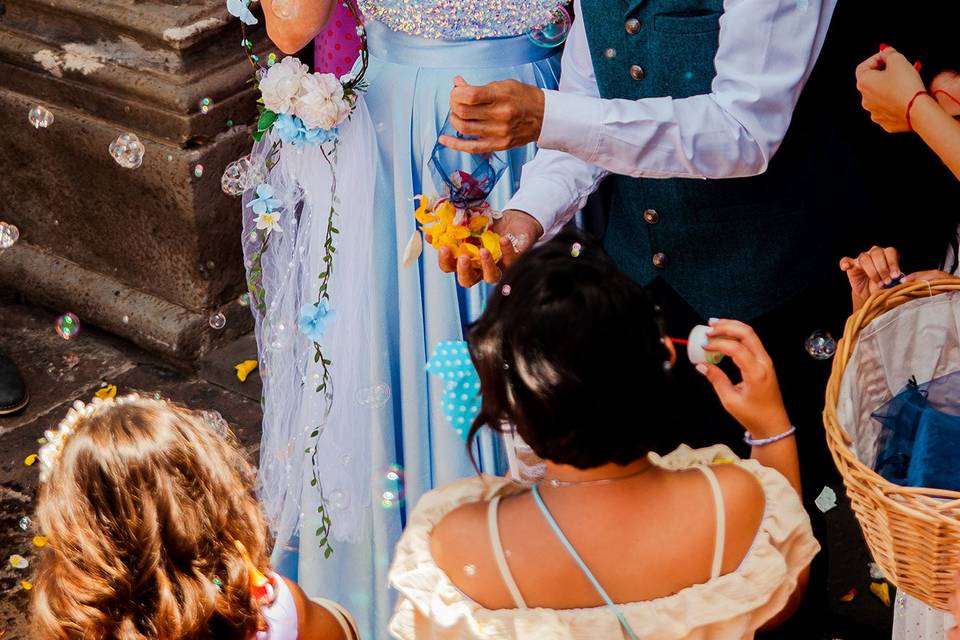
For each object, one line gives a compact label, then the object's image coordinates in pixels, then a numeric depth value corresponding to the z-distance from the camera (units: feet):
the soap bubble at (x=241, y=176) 9.34
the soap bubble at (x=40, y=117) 13.07
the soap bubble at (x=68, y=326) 14.28
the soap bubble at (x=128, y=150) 12.63
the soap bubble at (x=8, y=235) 14.19
